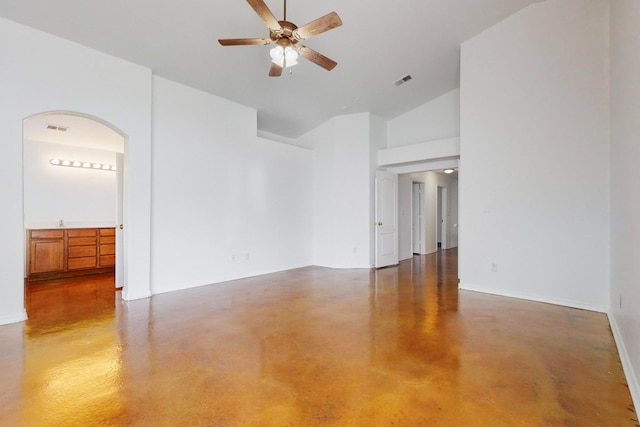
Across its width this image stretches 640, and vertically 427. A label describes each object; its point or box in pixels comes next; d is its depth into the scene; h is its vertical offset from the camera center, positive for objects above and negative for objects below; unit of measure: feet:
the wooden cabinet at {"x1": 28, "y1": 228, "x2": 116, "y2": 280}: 16.51 -2.22
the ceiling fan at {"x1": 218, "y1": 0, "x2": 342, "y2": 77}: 8.15 +5.57
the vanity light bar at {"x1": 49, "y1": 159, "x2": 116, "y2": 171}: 18.72 +3.51
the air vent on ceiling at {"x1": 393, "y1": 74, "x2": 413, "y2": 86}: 17.25 +8.25
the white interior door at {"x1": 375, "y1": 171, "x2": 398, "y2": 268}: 21.22 -0.28
